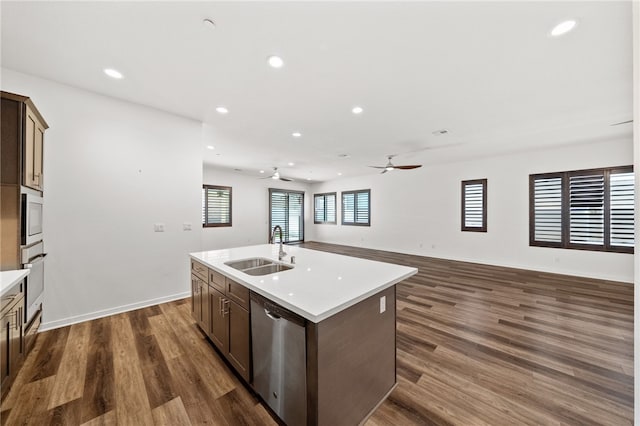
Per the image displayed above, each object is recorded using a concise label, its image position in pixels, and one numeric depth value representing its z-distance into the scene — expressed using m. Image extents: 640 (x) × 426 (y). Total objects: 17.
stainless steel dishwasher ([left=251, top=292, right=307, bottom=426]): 1.34
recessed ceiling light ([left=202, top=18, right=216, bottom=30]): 1.79
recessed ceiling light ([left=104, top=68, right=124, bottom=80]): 2.46
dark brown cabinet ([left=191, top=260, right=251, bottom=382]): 1.78
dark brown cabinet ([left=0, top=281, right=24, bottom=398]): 1.61
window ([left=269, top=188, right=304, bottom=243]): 9.38
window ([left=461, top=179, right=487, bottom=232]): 6.16
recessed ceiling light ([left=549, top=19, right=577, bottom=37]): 1.80
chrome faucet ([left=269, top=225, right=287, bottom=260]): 2.48
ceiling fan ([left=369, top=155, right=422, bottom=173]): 5.09
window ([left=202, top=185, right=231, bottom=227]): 7.51
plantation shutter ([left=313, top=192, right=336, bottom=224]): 10.11
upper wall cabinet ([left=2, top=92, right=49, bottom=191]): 1.94
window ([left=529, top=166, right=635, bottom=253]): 4.48
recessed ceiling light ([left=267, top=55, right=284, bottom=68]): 2.22
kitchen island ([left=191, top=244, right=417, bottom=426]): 1.29
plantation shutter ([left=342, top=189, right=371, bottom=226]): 8.87
